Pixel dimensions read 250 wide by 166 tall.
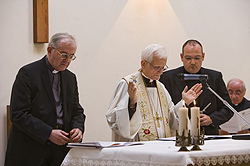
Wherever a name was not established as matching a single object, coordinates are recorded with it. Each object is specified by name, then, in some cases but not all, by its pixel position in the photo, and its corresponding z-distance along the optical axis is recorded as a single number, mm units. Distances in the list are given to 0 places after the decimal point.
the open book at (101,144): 3969
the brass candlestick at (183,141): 3508
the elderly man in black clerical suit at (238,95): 7500
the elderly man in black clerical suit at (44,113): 4508
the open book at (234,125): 6294
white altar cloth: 3475
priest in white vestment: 4859
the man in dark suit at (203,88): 5949
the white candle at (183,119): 3488
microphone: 4336
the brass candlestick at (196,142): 3578
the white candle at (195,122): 3586
